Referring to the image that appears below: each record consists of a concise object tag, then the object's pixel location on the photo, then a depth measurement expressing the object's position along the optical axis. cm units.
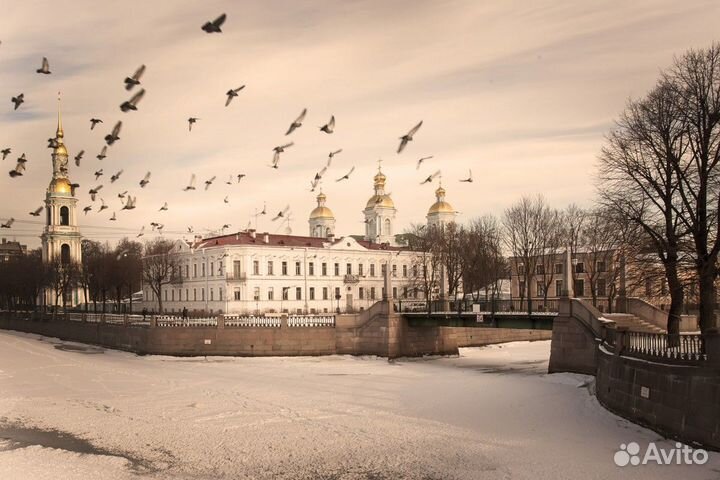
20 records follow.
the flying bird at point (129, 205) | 3764
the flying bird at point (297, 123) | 2855
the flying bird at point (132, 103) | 2458
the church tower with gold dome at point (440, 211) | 11688
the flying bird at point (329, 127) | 2939
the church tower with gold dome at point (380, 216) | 12088
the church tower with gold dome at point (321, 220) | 11794
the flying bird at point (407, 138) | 2974
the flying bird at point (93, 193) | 4032
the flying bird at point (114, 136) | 2836
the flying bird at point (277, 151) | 3344
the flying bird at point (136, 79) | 2417
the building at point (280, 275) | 8369
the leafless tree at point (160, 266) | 8594
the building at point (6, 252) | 17975
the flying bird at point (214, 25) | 2120
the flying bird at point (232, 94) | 2800
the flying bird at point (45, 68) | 2683
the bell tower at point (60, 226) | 11381
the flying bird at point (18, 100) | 2972
